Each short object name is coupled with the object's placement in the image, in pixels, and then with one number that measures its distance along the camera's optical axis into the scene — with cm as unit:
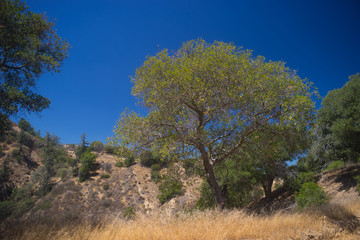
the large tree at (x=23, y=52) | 770
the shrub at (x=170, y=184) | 1041
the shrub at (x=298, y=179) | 1916
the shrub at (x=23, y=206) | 3577
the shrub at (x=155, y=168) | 4991
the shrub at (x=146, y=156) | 920
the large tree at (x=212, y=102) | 819
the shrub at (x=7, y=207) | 3131
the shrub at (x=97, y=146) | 7569
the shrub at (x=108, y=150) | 7087
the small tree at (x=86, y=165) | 5096
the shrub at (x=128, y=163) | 5672
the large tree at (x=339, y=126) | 1531
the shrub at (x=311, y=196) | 1345
